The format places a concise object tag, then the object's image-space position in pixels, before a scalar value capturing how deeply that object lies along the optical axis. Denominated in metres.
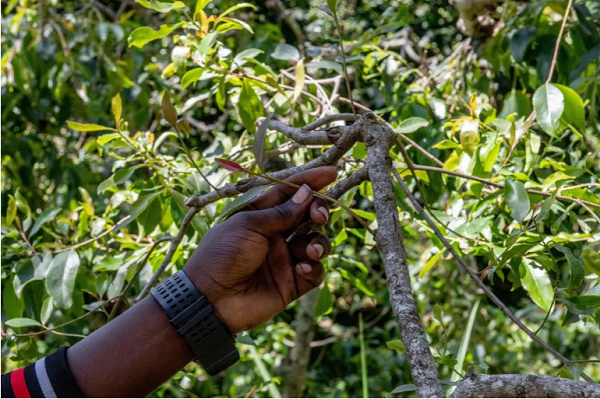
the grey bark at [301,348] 2.52
